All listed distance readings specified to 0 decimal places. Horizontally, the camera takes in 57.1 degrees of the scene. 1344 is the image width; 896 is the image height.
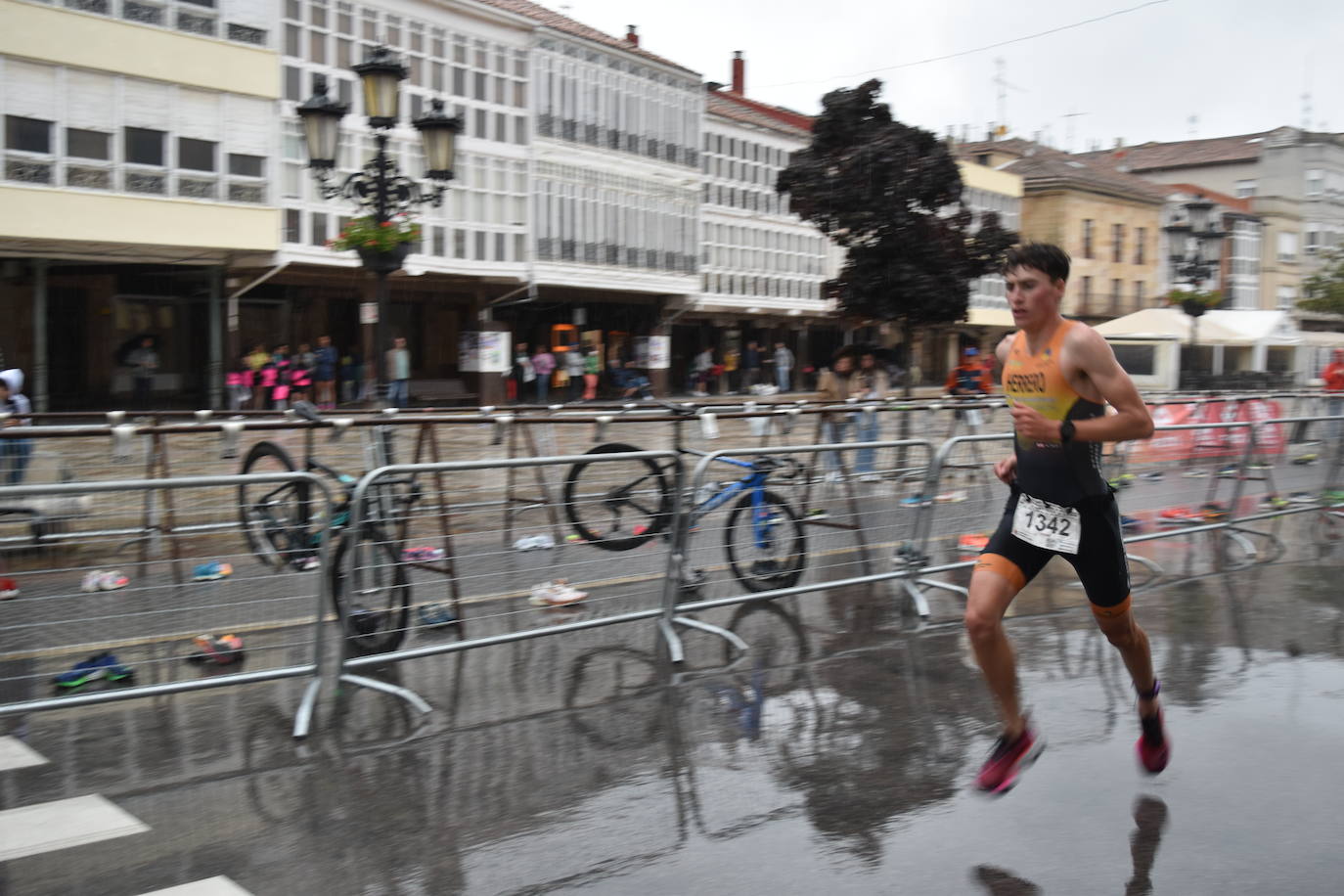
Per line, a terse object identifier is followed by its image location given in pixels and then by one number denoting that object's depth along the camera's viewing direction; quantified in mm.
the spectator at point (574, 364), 37375
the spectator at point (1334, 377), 23016
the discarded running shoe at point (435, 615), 6348
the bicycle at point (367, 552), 5824
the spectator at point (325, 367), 30250
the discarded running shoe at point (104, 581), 5445
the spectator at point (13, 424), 7984
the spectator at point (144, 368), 27750
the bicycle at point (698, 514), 6758
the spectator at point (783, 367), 46094
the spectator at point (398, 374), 29288
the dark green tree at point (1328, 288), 53656
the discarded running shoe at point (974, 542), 8453
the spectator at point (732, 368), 45562
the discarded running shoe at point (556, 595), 6636
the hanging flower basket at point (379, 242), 14297
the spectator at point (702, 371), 44312
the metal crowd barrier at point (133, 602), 5160
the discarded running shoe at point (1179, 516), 10344
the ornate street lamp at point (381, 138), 13492
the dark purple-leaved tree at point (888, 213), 23344
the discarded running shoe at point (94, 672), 5797
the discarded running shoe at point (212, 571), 6349
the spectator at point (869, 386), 13578
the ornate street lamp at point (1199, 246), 25969
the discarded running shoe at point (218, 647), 6145
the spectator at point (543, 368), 36625
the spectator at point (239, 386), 28812
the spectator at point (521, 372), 36719
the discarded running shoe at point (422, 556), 6105
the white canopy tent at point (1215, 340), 33062
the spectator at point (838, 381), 15180
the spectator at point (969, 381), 21359
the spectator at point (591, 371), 37438
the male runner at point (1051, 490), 4402
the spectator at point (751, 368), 46250
